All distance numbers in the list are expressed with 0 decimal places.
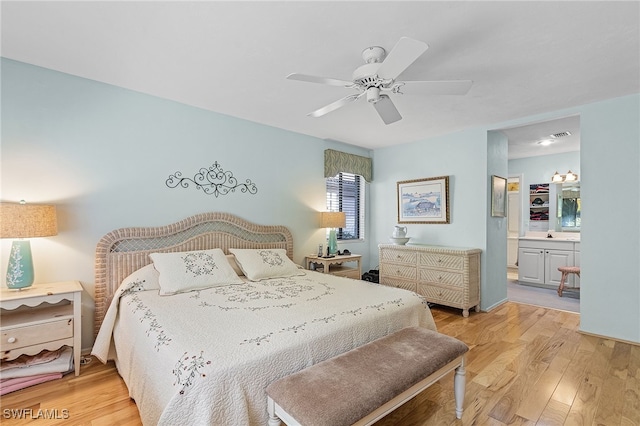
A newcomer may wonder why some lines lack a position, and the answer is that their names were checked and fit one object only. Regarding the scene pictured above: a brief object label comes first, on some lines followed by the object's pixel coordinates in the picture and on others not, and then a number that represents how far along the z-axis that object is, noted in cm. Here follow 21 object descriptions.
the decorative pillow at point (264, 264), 304
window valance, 457
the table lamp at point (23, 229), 209
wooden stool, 464
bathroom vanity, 496
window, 489
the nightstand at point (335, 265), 405
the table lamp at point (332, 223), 431
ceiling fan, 180
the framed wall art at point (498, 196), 403
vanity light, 538
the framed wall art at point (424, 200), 436
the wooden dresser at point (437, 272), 373
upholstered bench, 125
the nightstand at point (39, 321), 203
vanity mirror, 543
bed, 134
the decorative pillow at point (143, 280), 249
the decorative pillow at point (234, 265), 315
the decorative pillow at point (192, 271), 252
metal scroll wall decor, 317
